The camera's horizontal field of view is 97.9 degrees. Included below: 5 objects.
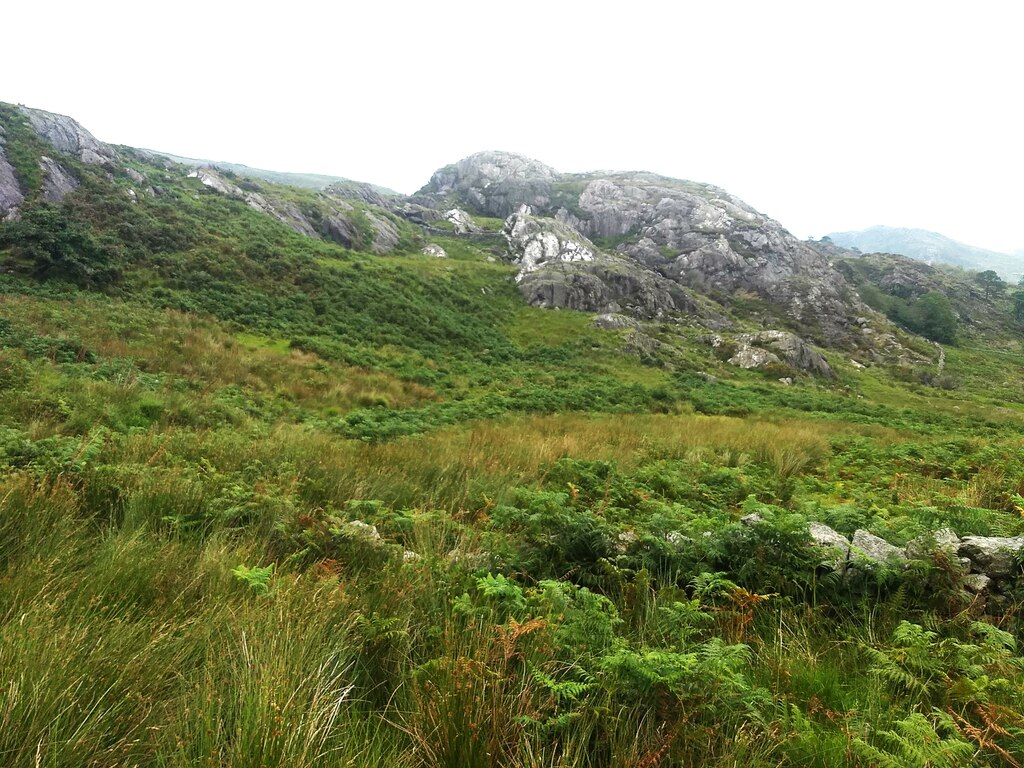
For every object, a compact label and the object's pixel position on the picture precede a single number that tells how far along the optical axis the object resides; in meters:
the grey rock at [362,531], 4.01
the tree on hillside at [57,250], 22.00
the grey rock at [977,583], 3.52
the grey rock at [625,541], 4.22
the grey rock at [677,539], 4.15
